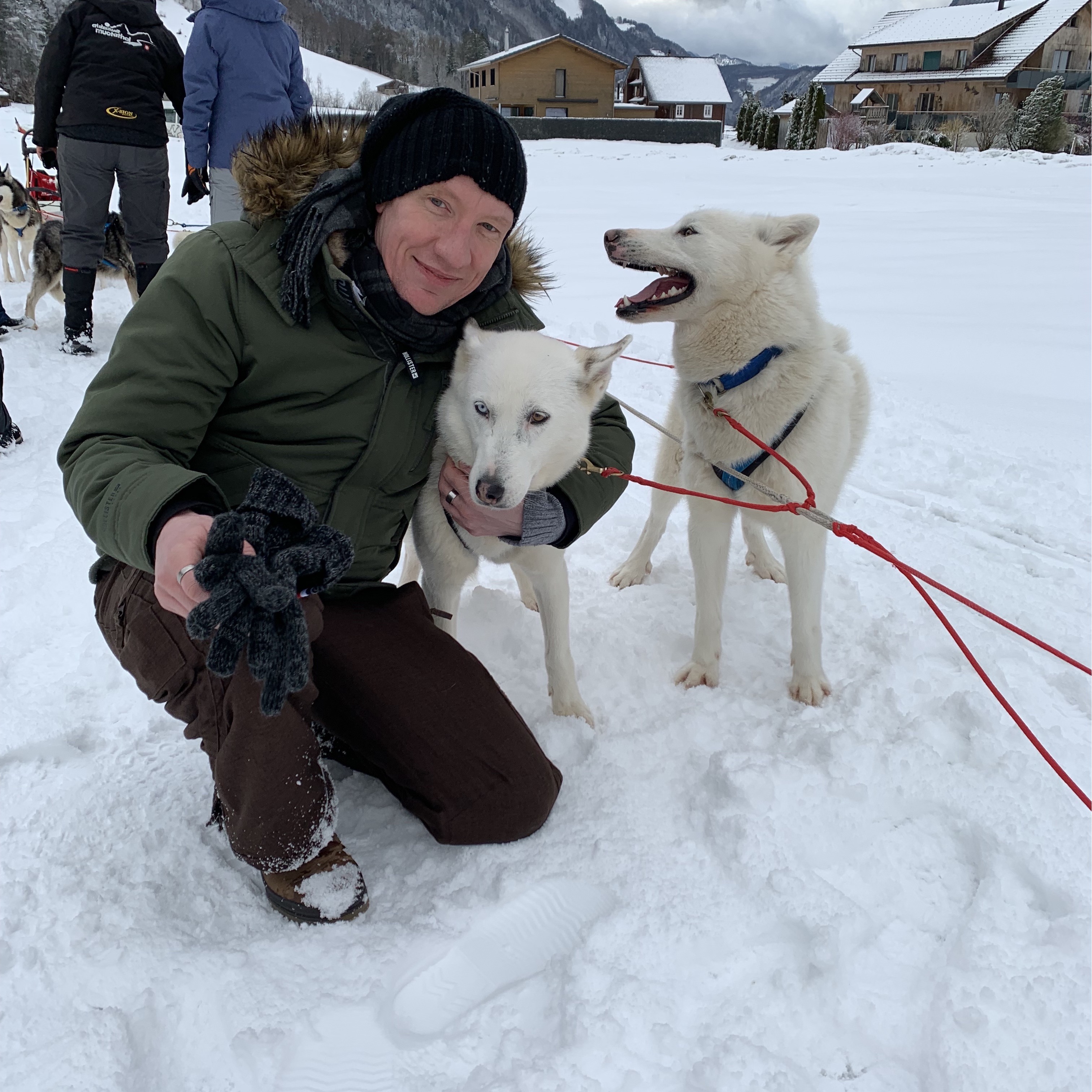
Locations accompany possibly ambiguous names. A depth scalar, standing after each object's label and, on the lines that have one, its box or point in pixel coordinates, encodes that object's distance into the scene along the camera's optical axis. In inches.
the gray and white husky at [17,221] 241.0
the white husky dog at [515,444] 64.7
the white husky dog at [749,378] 80.8
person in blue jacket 166.4
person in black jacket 171.0
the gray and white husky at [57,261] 210.8
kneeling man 54.7
